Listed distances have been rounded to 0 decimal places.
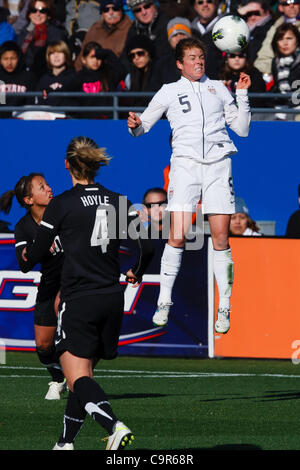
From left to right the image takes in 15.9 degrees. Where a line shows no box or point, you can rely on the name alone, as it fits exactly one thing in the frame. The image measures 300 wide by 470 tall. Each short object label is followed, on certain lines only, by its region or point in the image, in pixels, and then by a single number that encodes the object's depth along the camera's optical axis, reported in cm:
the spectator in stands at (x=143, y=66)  1616
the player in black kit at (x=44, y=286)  1060
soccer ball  1052
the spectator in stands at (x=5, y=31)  1895
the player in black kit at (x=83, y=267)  736
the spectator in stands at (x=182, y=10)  1767
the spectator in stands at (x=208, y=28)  1597
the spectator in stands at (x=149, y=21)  1689
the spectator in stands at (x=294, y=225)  1494
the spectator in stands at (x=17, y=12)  1991
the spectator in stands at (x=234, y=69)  1542
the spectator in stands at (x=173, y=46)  1612
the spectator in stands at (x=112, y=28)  1752
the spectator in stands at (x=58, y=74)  1709
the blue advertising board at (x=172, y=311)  1437
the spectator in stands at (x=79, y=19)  1850
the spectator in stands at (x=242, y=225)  1512
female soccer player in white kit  1005
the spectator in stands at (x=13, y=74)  1738
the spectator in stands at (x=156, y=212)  1459
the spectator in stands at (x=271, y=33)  1628
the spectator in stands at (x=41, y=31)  1847
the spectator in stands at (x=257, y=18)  1667
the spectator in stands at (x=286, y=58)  1568
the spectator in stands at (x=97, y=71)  1664
